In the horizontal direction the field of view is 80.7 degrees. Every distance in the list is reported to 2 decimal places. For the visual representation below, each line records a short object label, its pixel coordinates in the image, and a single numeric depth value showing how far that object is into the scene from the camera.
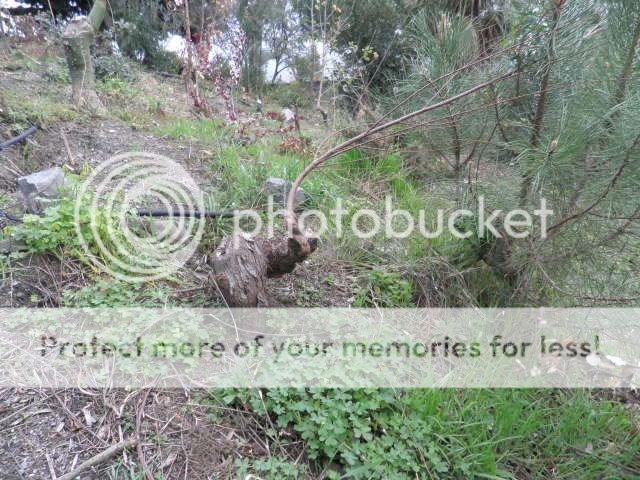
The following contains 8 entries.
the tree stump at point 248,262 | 1.56
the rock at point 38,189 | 1.97
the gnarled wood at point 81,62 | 3.54
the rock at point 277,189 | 2.61
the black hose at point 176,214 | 2.17
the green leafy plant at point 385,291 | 1.98
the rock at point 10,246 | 1.73
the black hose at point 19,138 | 2.37
